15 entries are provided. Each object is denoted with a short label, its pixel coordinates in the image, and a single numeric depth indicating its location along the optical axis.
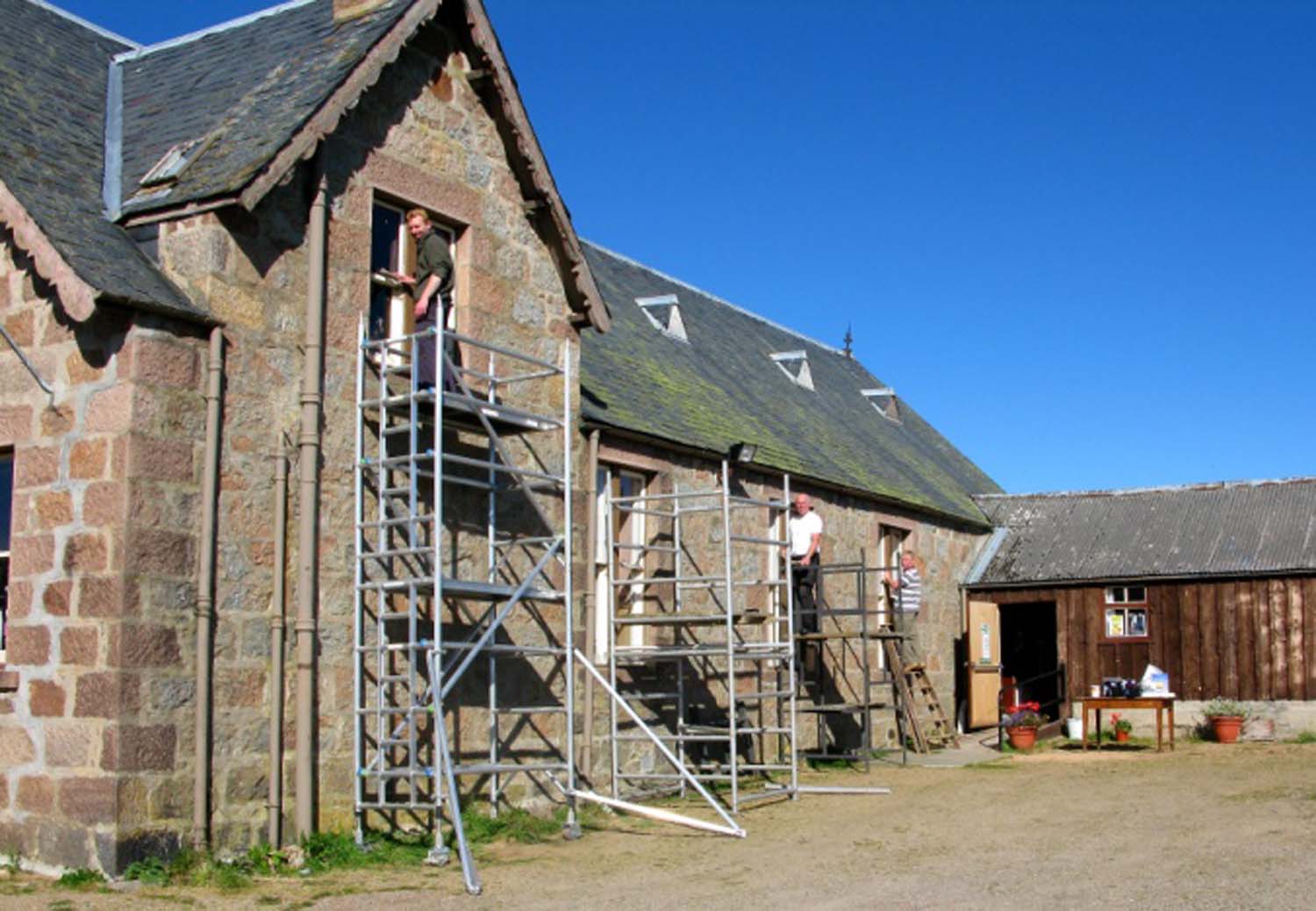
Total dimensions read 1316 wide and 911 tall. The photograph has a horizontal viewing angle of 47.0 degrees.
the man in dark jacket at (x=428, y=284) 11.90
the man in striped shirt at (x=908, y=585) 21.20
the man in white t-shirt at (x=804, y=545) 17.70
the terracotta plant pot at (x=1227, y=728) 21.73
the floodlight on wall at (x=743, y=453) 17.36
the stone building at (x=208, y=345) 9.83
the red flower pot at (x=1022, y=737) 21.28
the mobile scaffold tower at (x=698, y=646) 14.77
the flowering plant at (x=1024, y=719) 21.78
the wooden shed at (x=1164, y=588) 22.48
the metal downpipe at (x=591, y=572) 14.11
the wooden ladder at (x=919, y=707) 20.30
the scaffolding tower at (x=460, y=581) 11.20
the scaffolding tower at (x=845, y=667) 18.27
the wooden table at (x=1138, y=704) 20.48
